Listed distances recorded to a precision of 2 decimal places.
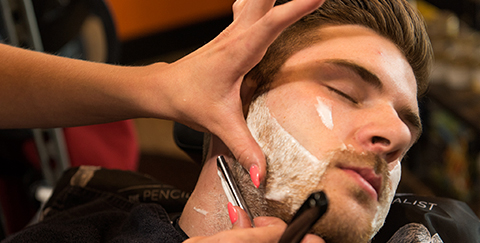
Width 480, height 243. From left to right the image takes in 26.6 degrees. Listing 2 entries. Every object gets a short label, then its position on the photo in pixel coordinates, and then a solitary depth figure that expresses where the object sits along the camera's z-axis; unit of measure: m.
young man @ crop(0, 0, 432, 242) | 0.82
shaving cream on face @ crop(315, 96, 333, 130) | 0.83
